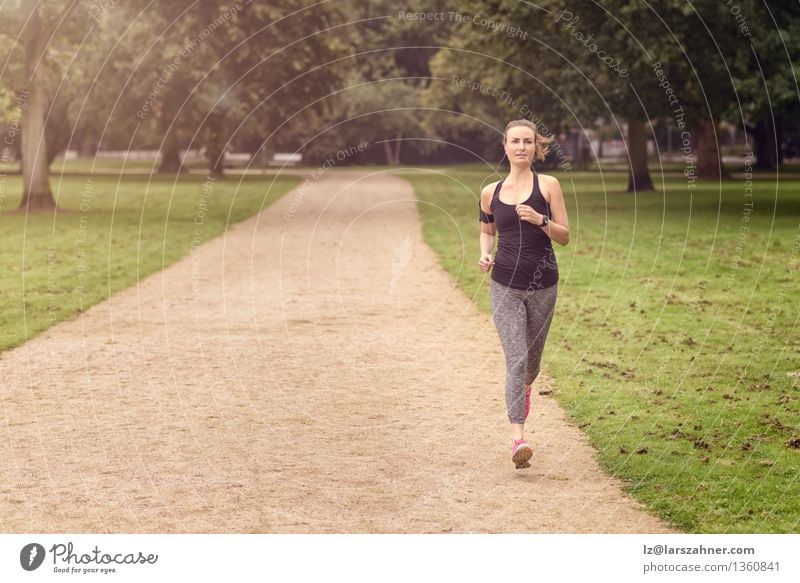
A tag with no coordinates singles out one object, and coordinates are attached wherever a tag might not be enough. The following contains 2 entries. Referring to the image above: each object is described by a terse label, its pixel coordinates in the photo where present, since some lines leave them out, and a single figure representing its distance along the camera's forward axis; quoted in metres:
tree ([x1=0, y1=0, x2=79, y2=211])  34.53
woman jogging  8.37
